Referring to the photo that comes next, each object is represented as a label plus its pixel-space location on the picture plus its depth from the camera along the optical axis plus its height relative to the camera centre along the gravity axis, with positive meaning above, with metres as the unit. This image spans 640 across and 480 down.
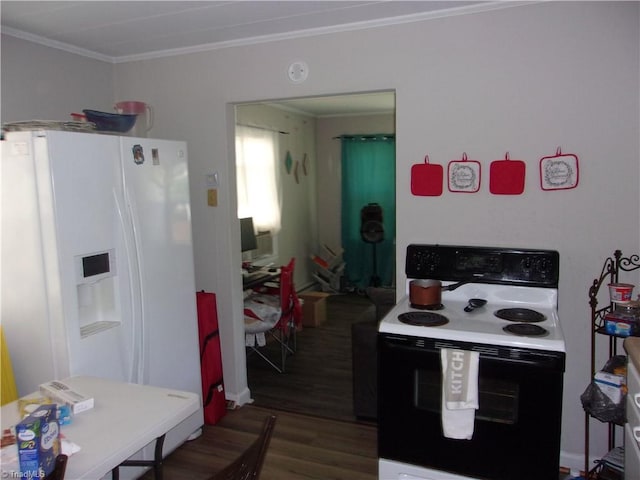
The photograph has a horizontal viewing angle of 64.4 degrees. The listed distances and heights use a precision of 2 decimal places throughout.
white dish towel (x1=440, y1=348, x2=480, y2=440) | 1.99 -0.81
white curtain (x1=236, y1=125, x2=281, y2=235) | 5.19 +0.13
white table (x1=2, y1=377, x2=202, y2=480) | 1.35 -0.69
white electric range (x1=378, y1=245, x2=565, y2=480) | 1.94 -0.75
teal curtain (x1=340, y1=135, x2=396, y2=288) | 6.61 -0.15
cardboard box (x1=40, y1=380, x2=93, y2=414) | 1.58 -0.65
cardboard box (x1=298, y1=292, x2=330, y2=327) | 5.15 -1.24
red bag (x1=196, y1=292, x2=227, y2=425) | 3.08 -1.02
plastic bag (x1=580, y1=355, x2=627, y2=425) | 2.07 -0.92
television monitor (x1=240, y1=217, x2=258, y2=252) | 4.88 -0.45
